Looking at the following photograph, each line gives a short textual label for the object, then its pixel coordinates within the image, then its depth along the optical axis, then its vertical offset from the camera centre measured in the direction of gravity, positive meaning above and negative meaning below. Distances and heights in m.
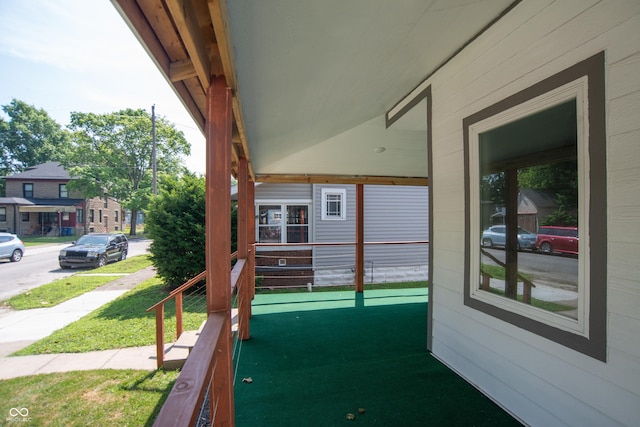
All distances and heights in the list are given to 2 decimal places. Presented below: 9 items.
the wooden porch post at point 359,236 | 5.96 -0.46
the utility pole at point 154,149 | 16.27 +3.77
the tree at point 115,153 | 22.72 +4.81
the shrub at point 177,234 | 6.90 -0.48
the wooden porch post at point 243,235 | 3.54 -0.29
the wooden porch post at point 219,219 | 1.54 -0.03
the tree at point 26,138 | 32.94 +8.73
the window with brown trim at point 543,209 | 1.44 +0.02
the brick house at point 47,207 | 23.42 +0.57
